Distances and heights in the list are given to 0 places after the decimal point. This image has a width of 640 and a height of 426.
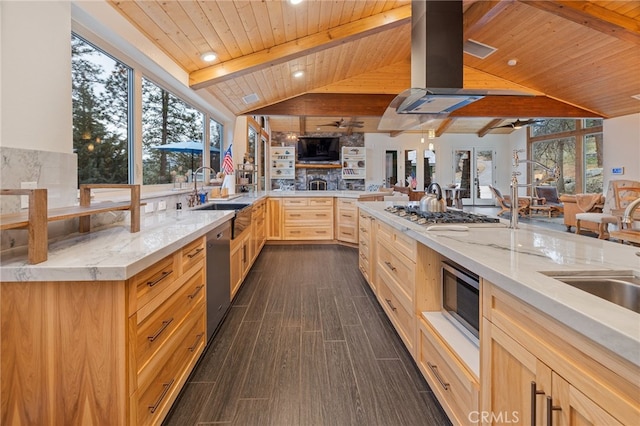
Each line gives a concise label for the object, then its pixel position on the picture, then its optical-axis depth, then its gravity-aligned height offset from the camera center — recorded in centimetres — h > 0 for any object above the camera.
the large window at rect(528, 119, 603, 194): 895 +154
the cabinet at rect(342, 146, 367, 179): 1037 +123
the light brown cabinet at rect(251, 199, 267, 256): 441 -36
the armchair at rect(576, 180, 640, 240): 472 -26
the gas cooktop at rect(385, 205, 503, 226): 195 -11
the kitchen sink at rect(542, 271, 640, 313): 96 -25
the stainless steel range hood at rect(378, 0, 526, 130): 256 +119
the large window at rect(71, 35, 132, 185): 208 +63
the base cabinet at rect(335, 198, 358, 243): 566 -34
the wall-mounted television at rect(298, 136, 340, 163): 1017 +165
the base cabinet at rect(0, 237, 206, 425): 109 -52
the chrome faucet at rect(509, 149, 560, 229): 177 +5
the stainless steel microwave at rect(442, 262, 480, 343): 147 -48
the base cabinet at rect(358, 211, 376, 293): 320 -50
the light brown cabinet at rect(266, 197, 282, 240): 598 -33
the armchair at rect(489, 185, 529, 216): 854 -1
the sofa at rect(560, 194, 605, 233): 663 -12
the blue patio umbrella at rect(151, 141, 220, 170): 338 +64
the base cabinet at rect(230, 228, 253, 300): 298 -60
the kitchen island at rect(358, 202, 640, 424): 66 -37
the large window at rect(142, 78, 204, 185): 298 +70
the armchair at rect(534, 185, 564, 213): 993 +20
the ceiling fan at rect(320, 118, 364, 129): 961 +235
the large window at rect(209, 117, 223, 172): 501 +96
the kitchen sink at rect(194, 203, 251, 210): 367 -5
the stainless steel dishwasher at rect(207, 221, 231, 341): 220 -56
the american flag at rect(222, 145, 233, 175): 492 +58
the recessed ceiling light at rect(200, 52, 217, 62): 338 +155
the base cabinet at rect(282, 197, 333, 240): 596 -31
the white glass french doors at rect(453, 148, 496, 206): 1223 +110
